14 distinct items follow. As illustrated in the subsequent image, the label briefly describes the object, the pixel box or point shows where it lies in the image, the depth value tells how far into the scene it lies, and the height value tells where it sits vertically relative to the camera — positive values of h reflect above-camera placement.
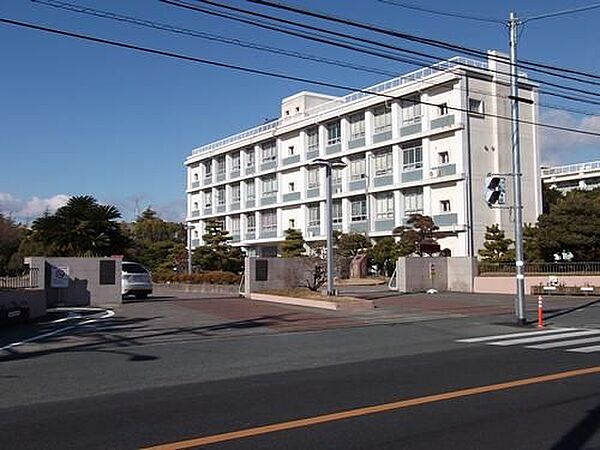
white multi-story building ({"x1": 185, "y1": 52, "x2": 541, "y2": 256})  53.59 +8.81
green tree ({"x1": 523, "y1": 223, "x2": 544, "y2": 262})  42.00 +1.05
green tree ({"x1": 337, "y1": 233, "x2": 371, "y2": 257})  60.75 +1.71
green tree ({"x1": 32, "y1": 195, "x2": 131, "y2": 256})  38.28 +2.08
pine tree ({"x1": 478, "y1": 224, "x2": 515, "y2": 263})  49.41 +1.29
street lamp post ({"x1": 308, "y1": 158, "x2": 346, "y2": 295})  29.22 +1.77
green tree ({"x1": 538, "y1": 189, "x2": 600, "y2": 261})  39.75 +1.83
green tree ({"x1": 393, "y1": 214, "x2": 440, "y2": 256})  52.03 +2.16
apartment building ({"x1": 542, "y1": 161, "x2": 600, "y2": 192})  88.81 +10.75
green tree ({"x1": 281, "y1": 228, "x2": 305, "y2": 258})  62.00 +1.90
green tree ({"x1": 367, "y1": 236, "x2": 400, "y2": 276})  56.49 +0.84
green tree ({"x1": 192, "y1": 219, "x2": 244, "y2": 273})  59.94 +0.99
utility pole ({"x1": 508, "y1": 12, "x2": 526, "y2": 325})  21.03 +2.55
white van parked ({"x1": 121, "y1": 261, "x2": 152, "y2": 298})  32.62 -0.57
